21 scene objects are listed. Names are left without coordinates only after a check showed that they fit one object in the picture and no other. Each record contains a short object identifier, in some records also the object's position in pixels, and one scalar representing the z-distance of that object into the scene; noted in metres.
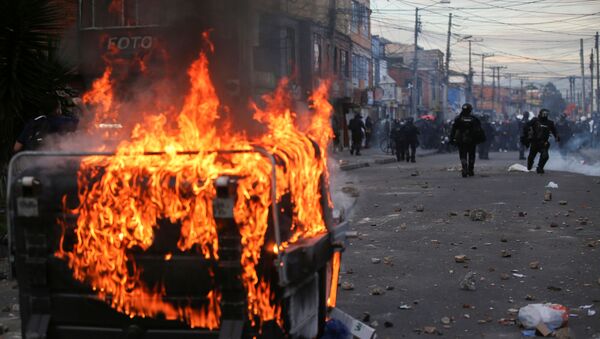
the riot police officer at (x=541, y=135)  19.47
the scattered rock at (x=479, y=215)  10.70
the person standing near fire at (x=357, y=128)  32.28
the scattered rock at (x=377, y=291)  6.32
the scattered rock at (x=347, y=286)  6.49
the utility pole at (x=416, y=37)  49.20
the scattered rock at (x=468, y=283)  6.45
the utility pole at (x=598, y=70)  68.78
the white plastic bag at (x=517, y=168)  20.90
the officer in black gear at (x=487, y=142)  29.92
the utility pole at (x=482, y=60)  103.69
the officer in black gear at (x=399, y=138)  28.44
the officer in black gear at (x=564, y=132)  32.81
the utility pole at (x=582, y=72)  78.51
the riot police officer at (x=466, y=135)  18.69
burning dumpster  3.50
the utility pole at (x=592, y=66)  82.39
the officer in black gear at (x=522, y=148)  27.22
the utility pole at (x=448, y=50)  57.08
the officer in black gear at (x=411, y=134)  27.81
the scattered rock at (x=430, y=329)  5.18
